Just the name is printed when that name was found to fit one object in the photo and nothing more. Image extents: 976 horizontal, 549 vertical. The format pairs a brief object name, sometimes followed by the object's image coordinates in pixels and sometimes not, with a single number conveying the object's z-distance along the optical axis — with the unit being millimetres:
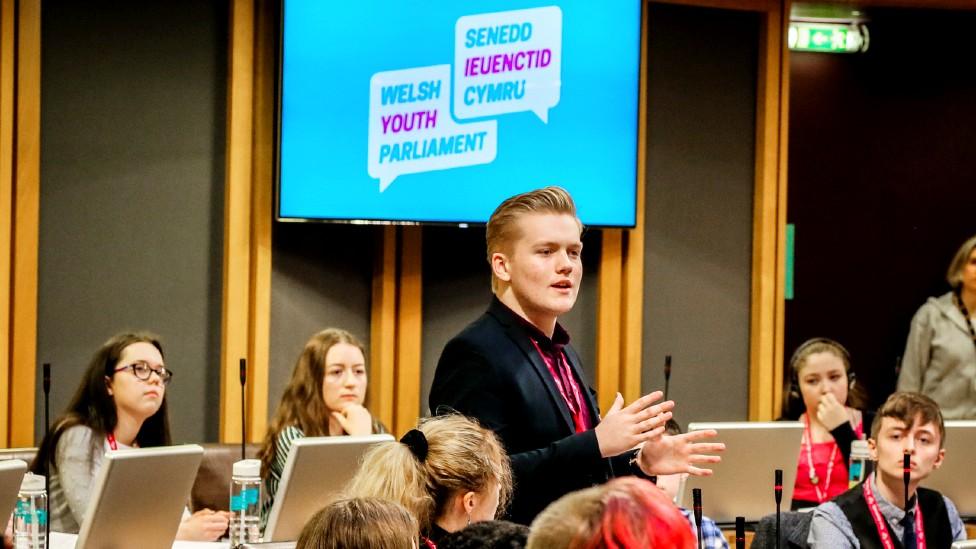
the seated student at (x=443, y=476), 4762
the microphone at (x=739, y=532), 5020
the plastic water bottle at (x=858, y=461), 8973
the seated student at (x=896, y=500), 7176
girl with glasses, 7922
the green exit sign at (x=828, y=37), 12883
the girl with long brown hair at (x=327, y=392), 9008
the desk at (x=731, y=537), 9505
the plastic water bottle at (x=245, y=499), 7184
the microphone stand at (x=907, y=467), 6238
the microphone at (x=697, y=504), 5118
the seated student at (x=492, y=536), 3844
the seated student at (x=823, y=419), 9844
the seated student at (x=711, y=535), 6703
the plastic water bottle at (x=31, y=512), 6574
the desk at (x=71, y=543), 6707
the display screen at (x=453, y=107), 10250
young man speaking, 4891
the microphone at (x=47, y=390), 7489
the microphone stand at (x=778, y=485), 5555
